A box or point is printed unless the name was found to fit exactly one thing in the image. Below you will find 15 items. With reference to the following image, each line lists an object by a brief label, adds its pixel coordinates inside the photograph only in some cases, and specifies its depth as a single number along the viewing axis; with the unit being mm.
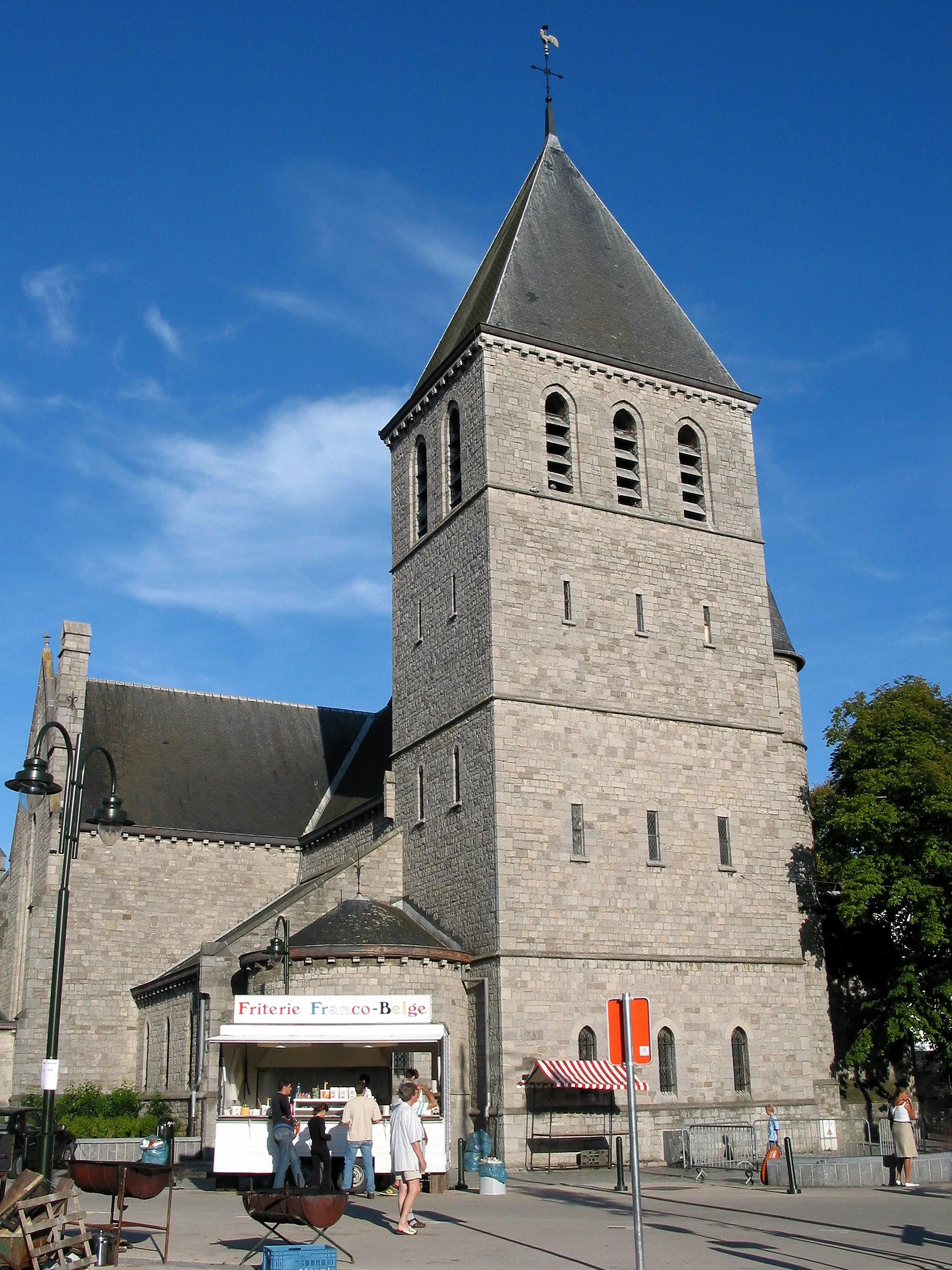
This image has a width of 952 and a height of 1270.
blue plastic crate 9906
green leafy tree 27719
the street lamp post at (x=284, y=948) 22672
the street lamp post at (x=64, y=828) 13383
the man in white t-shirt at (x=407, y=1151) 13648
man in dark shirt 15219
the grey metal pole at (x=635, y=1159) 9469
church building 25266
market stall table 23453
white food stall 17141
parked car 14438
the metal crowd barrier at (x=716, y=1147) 23016
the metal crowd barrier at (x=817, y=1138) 25172
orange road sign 10562
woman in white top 18906
